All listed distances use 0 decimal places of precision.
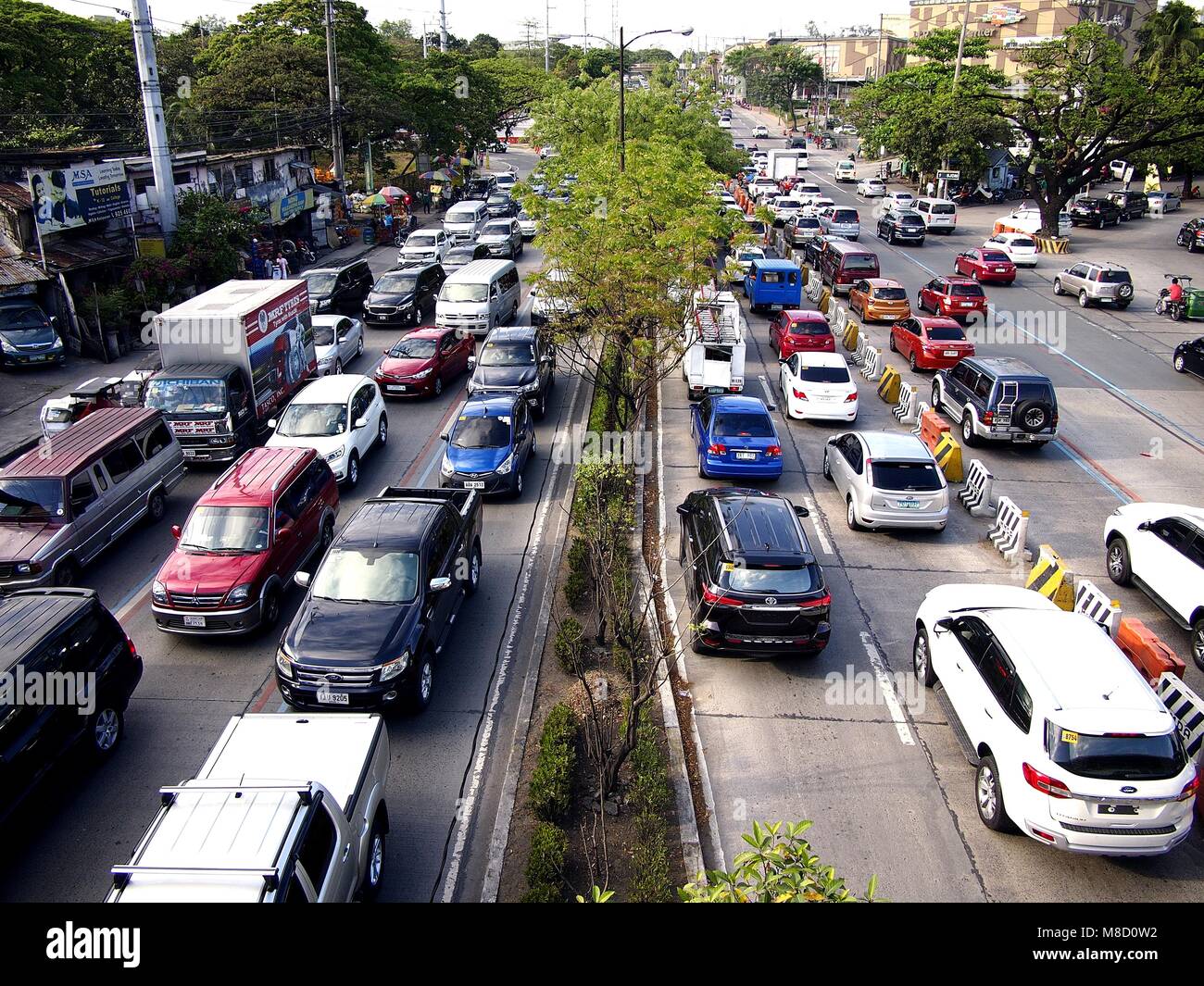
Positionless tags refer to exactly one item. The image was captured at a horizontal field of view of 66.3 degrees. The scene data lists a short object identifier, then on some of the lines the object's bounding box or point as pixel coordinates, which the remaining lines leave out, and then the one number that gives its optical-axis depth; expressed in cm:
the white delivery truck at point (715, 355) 2308
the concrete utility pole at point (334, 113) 4347
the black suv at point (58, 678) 946
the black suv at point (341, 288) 3080
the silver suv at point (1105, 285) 3400
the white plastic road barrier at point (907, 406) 2280
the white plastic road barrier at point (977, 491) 1777
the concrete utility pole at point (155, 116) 2920
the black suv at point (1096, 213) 5316
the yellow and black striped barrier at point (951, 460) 1900
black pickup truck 1091
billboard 2700
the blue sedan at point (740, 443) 1853
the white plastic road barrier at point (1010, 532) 1580
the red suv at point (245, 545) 1292
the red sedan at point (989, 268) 3809
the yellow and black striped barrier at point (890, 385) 2428
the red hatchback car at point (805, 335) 2589
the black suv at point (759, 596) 1208
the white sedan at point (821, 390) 2206
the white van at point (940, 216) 4972
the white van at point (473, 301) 2814
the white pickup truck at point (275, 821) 674
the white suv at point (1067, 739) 874
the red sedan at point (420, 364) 2362
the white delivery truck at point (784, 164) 6294
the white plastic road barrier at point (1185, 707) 1029
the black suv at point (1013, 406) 2017
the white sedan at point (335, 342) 2564
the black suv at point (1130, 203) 5488
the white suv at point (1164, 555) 1333
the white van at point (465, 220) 4281
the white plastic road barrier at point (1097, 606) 1261
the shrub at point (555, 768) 966
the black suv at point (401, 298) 3106
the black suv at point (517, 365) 2181
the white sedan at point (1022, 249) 4147
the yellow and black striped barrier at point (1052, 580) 1373
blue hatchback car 1784
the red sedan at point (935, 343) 2591
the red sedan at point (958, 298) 3055
